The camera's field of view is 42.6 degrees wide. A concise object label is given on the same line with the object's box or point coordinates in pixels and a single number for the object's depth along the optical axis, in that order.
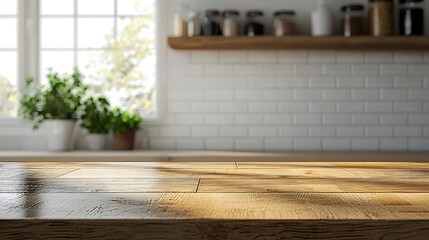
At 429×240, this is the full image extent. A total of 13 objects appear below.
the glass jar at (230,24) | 3.05
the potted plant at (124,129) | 2.98
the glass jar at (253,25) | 3.03
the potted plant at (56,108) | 2.97
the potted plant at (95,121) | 3.03
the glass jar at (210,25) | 3.03
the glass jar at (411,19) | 3.00
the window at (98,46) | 3.23
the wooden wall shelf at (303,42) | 2.93
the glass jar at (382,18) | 2.98
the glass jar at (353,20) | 3.01
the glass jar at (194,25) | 3.04
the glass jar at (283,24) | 3.03
